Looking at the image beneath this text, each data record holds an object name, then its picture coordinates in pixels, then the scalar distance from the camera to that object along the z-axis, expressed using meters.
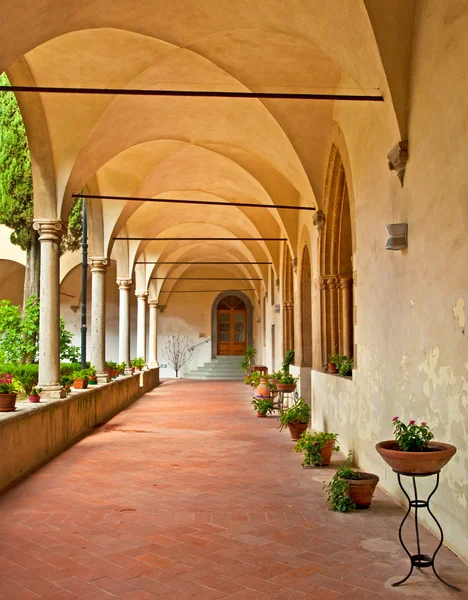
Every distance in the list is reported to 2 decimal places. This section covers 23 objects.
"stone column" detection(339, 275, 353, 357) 8.29
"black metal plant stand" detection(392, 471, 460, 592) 3.26
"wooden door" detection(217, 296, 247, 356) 27.69
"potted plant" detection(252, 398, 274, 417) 11.00
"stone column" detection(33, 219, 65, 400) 8.15
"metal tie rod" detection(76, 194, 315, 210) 8.87
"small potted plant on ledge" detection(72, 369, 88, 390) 9.84
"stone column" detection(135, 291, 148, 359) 19.70
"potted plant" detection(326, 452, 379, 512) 4.74
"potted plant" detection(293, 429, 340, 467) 6.38
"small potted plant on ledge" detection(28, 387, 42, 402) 7.31
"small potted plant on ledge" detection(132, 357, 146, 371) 17.65
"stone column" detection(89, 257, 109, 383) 11.90
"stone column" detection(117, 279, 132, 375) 15.26
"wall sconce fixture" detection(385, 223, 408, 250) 4.76
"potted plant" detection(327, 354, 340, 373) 8.25
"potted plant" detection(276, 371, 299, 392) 10.93
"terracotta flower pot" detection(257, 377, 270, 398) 12.64
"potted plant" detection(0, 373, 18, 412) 6.21
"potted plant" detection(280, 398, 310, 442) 8.07
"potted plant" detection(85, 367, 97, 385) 10.56
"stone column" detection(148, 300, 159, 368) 21.47
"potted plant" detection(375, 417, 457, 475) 3.23
